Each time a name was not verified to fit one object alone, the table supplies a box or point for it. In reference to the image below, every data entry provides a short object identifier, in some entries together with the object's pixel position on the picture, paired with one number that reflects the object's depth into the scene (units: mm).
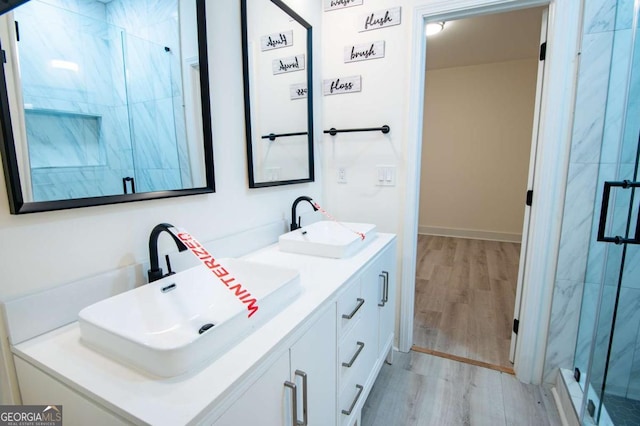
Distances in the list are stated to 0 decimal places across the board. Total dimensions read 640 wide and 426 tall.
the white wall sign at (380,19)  1807
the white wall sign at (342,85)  1953
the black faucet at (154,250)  965
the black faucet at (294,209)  1693
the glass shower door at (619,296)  1345
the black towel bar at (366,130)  1892
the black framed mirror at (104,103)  760
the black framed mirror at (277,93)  1450
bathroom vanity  575
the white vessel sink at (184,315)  635
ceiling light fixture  2992
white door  1640
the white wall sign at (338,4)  1886
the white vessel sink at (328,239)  1372
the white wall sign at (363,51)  1866
